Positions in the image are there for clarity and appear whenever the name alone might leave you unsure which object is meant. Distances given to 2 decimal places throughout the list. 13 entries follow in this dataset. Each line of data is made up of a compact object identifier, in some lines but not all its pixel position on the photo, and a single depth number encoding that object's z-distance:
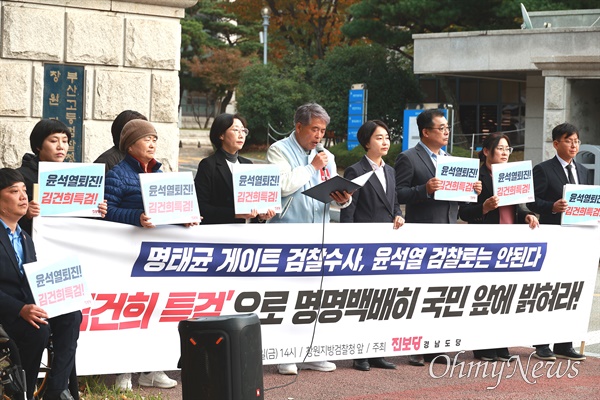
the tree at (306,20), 44.19
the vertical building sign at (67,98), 10.51
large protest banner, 7.13
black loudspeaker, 5.43
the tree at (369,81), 39.44
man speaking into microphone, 7.82
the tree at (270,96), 41.44
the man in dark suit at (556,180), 9.07
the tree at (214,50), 53.28
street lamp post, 41.16
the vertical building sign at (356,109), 34.57
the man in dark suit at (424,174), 8.58
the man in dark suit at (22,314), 6.16
